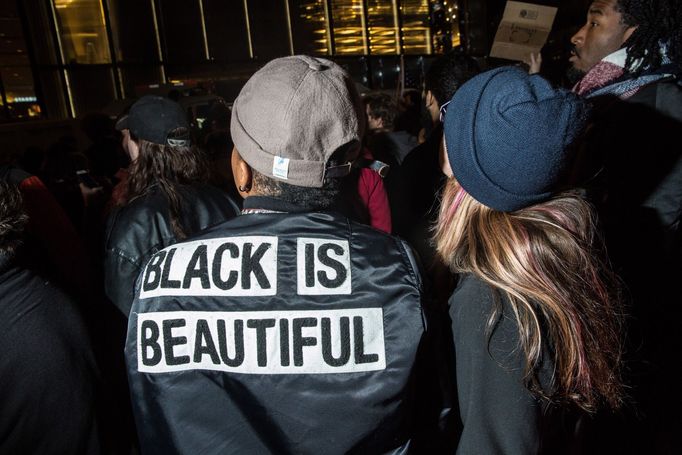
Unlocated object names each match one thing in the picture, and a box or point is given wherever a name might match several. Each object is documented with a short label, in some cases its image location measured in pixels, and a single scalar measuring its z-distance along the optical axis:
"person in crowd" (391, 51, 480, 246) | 2.70
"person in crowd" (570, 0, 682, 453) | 2.03
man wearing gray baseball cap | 1.15
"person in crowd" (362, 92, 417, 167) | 4.11
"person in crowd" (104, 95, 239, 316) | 2.20
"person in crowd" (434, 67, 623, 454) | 1.13
